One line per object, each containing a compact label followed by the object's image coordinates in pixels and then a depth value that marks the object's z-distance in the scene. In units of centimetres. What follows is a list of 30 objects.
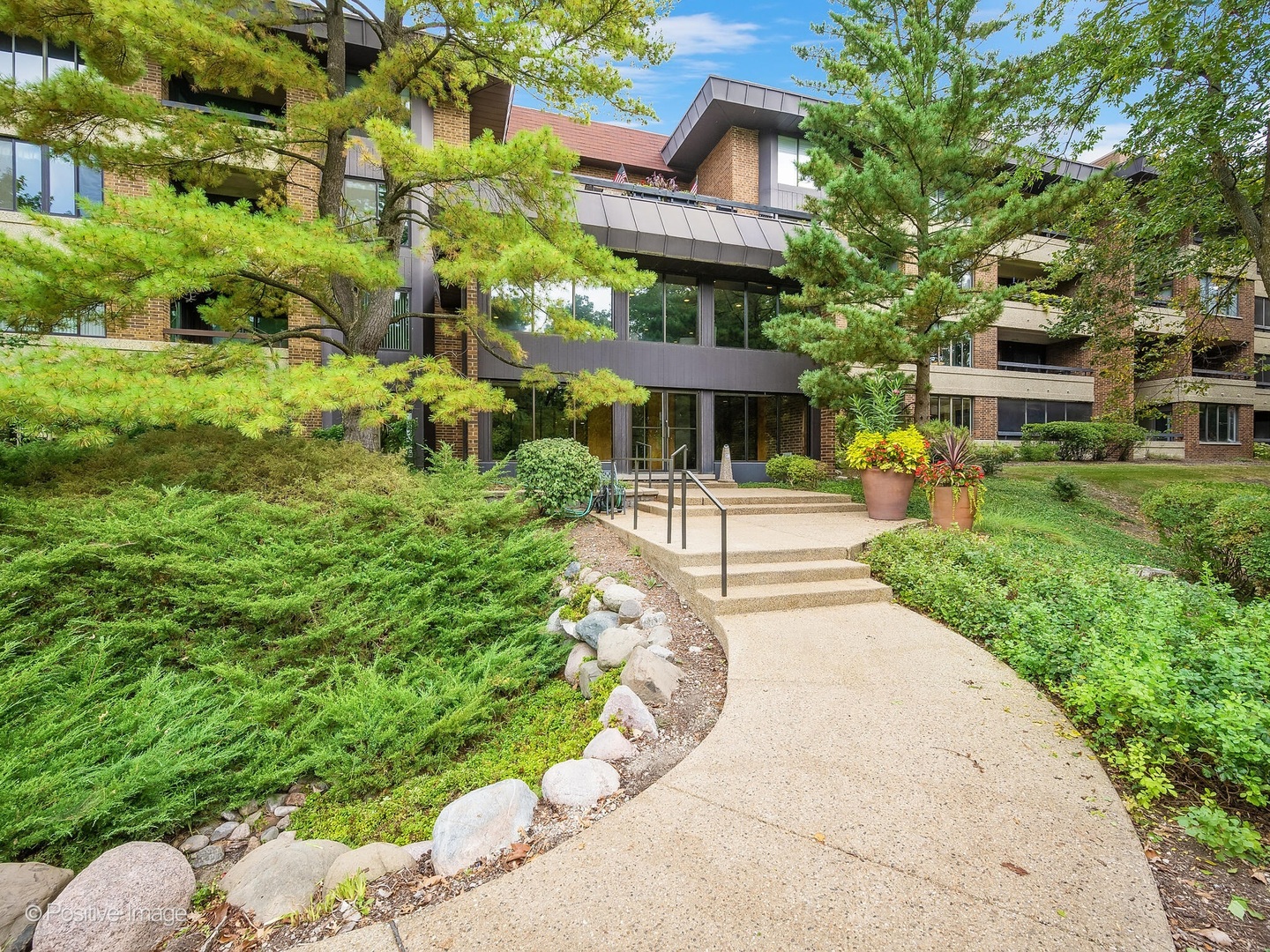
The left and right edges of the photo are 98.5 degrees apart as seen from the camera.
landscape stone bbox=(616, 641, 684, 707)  340
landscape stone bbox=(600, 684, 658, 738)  310
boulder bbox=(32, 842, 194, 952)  204
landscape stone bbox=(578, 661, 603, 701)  387
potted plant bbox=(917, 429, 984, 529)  691
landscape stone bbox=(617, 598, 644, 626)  455
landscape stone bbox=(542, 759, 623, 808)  251
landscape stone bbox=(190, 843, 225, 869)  297
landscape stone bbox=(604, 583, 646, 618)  471
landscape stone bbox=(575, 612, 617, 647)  442
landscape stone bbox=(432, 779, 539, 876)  219
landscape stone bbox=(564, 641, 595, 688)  425
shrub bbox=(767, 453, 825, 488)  1156
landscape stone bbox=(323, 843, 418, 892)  219
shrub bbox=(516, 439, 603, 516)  780
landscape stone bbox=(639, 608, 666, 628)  451
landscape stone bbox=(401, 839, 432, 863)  233
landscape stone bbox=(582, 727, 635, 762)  285
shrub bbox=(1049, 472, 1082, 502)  1062
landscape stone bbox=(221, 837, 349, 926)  218
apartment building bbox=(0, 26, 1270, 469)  1118
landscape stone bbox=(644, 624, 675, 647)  418
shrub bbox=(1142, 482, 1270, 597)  557
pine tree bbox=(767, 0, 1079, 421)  875
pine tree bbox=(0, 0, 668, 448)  464
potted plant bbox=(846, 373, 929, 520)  766
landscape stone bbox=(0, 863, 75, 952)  206
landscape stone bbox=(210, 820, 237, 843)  318
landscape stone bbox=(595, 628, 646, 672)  394
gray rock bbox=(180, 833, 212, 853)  305
